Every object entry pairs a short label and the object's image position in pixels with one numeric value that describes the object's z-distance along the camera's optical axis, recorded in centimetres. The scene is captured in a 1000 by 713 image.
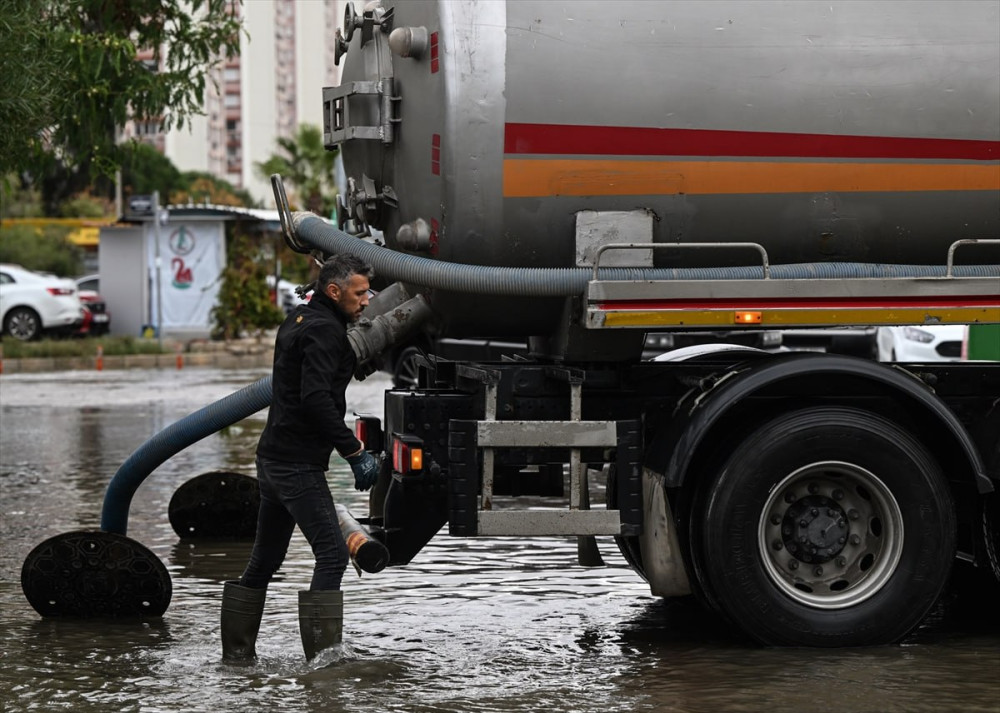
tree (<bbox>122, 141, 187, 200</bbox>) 8425
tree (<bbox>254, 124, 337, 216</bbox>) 7169
